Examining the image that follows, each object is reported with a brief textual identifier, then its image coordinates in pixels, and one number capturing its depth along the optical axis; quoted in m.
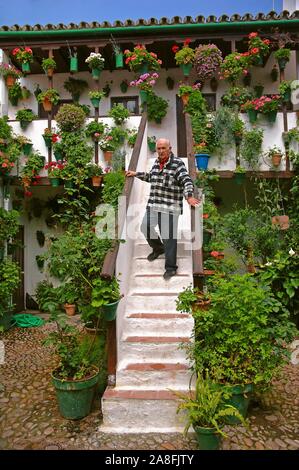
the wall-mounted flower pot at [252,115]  7.68
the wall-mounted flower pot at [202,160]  7.50
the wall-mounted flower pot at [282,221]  7.16
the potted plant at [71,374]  3.65
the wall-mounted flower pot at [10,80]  8.48
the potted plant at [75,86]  9.88
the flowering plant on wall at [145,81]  8.10
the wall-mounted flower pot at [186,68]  8.23
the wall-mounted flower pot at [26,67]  8.31
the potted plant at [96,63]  8.22
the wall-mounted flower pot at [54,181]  7.93
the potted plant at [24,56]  8.30
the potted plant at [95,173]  7.87
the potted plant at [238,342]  3.54
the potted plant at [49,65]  8.30
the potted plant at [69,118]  7.89
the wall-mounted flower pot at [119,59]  8.39
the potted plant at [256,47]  7.74
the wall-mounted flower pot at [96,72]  8.35
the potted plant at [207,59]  7.92
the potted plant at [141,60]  8.12
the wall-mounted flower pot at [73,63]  8.41
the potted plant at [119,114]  7.94
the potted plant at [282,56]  7.86
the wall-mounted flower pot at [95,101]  8.15
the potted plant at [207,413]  3.12
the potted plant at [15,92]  8.66
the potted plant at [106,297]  3.54
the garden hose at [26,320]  7.72
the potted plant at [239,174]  7.61
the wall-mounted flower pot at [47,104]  8.21
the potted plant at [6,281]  6.63
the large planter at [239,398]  3.53
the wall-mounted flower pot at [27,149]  8.05
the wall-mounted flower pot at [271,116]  7.65
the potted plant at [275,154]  7.63
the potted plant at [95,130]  7.92
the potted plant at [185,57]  8.10
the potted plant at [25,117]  8.05
